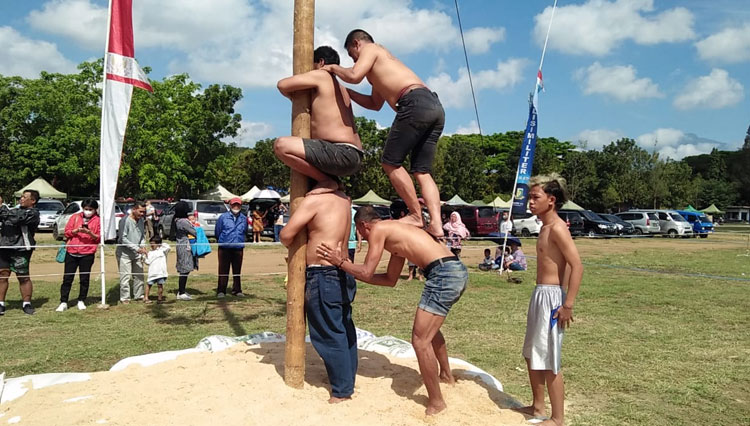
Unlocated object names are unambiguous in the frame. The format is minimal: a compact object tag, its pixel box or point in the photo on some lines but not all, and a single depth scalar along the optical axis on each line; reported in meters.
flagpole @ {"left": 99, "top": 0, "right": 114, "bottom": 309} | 8.02
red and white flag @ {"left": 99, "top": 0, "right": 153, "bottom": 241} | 8.06
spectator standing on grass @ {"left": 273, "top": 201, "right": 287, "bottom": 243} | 15.75
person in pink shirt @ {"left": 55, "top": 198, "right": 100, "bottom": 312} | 8.55
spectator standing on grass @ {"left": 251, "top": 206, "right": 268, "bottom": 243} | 20.55
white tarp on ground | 4.19
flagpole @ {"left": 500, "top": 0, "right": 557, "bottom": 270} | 12.35
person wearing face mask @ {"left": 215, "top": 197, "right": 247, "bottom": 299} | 9.98
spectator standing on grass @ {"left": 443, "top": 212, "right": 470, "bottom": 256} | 12.67
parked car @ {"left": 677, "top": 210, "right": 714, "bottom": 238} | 34.33
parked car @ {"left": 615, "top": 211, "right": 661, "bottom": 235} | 33.78
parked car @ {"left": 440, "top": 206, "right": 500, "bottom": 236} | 27.95
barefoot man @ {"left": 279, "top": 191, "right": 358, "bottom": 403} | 4.01
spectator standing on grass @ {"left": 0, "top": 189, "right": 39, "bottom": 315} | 7.91
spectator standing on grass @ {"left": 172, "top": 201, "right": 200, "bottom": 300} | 9.80
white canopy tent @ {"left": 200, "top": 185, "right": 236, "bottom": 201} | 35.54
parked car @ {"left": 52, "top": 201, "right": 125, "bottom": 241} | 21.00
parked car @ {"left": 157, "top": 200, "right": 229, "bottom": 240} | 21.46
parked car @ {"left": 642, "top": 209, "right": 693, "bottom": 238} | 32.84
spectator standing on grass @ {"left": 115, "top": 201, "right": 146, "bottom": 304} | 9.23
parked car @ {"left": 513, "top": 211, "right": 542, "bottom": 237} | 29.48
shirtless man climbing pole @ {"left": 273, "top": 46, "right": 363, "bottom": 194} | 3.98
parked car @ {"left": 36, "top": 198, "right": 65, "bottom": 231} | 24.41
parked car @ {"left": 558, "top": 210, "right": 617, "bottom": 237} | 30.62
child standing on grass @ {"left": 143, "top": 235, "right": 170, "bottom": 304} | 9.24
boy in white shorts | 3.79
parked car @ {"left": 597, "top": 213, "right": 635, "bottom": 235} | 31.98
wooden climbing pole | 4.17
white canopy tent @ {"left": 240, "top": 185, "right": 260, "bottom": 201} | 32.22
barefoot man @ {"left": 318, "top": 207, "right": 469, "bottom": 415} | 3.83
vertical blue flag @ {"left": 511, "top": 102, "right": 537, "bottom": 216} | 12.44
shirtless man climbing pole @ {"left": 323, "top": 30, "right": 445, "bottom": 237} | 4.04
